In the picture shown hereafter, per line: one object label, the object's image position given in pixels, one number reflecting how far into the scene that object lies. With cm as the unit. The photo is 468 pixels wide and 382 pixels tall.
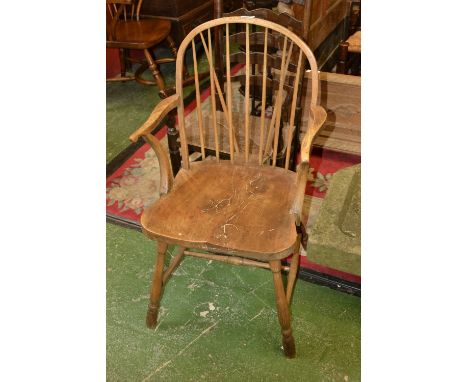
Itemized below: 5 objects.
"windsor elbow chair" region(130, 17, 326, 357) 138
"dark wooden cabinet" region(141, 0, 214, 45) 317
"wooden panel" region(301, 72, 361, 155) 237
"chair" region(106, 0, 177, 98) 287
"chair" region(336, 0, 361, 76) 269
